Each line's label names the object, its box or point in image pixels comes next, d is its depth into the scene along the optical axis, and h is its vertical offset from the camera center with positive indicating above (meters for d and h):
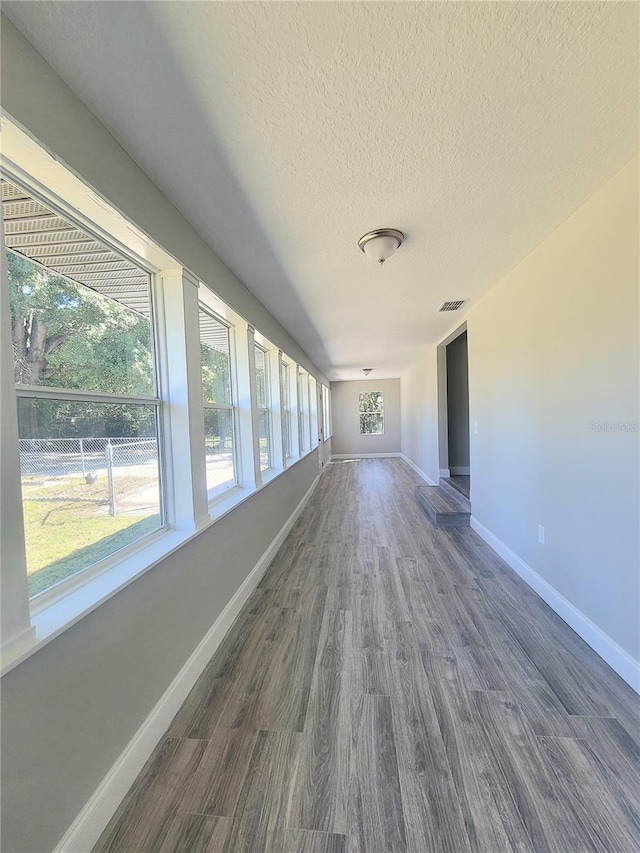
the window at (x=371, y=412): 10.27 +0.05
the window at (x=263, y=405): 3.61 +0.13
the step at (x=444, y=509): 3.89 -1.21
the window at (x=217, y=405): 2.29 +0.10
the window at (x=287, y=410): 4.67 +0.09
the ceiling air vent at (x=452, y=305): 3.38 +1.13
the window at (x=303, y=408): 5.47 +0.14
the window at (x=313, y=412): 6.46 +0.07
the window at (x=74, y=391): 1.03 +0.11
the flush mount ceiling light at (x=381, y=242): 1.98 +1.06
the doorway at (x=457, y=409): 6.20 +0.04
